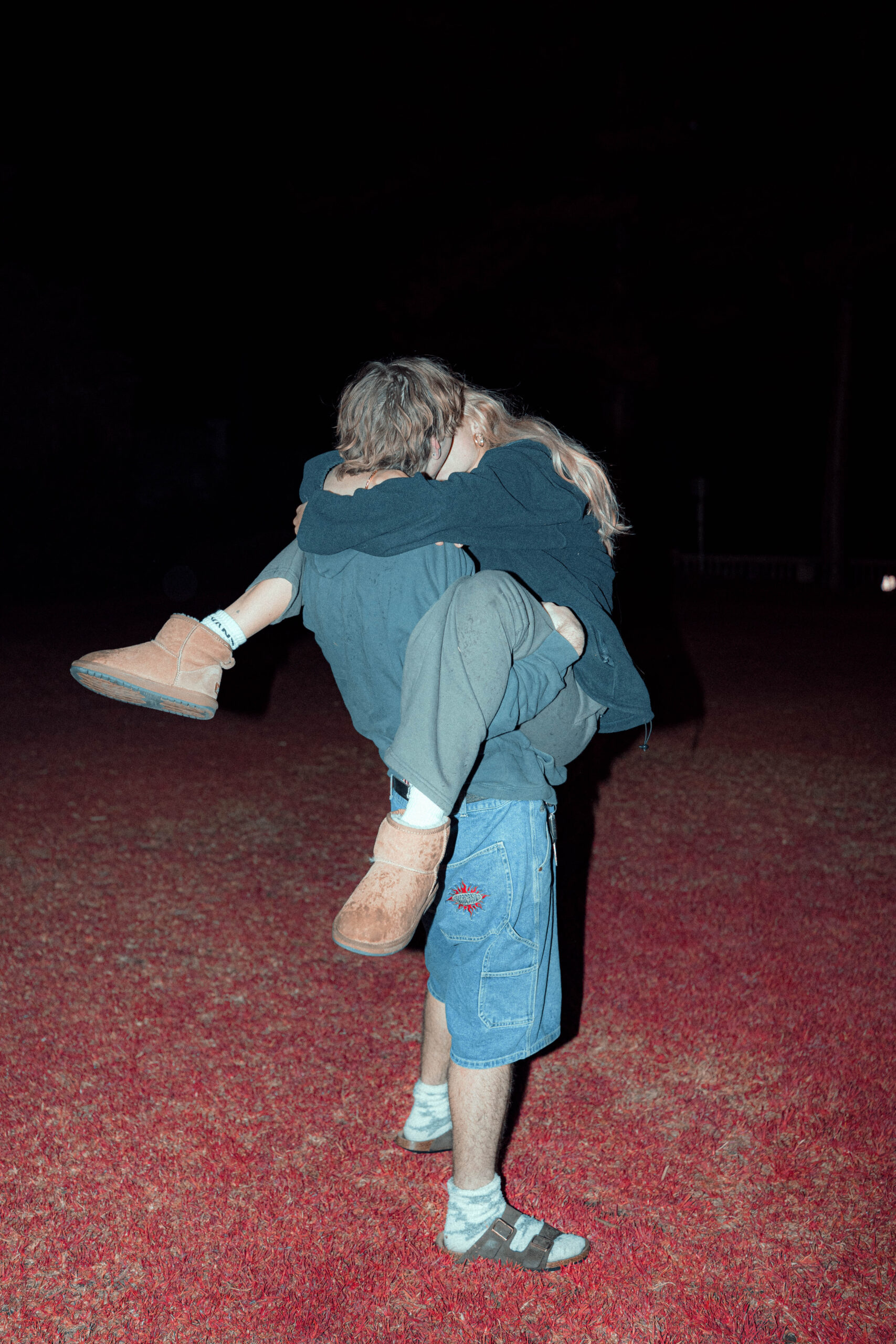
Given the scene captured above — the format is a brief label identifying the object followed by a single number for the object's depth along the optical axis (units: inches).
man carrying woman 73.1
